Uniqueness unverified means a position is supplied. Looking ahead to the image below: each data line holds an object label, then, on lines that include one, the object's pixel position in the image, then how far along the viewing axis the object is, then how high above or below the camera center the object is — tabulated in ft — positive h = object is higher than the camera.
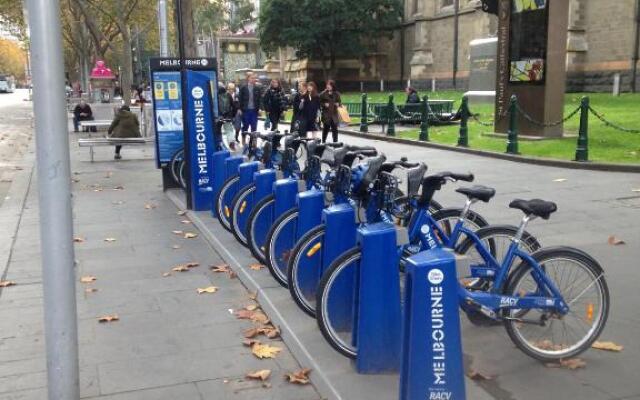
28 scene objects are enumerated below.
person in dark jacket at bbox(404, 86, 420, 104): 72.08 -0.71
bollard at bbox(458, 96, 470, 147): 50.24 -3.04
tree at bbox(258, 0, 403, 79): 165.89 +16.55
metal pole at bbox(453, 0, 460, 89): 149.18 +11.43
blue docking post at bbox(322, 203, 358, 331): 14.80 -3.08
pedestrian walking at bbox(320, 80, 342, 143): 54.24 -1.69
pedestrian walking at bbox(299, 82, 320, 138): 53.21 -1.38
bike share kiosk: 29.50 -1.29
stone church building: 104.17 +8.14
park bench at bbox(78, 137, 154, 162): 50.01 -3.64
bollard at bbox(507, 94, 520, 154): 43.98 -2.93
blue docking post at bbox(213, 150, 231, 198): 27.04 -3.09
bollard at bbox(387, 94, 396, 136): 62.44 -2.54
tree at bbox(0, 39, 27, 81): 386.32 +21.94
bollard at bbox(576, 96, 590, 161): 38.40 -2.88
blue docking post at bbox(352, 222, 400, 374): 12.21 -3.85
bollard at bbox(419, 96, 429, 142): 56.24 -3.04
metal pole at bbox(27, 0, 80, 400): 9.48 -1.55
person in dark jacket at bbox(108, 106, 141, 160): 50.96 -2.53
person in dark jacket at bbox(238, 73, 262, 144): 57.88 -0.91
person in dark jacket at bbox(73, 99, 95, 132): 79.71 -2.44
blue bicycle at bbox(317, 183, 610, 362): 12.84 -3.96
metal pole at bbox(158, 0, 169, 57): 55.77 +5.32
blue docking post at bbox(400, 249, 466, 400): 9.93 -3.56
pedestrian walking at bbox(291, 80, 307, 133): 52.85 -1.21
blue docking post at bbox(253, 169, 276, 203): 21.31 -2.82
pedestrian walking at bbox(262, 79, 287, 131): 61.05 -0.98
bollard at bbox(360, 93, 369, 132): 68.49 -2.76
